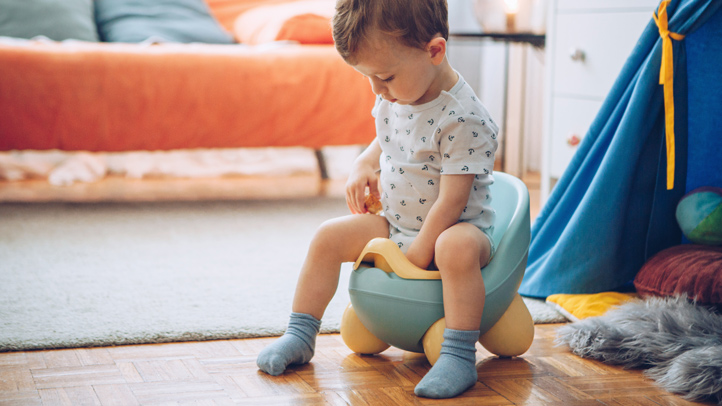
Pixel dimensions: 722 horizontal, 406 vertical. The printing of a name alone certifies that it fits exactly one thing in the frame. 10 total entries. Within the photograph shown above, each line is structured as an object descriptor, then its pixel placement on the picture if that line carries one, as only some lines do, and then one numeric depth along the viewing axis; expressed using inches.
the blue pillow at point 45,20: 163.6
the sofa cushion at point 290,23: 161.0
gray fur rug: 86.0
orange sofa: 138.2
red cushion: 95.1
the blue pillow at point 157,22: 171.1
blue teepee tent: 100.6
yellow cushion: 99.4
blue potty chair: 88.4
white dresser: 109.1
